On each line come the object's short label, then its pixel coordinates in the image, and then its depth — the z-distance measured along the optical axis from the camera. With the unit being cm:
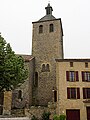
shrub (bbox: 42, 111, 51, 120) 2933
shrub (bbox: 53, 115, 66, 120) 2561
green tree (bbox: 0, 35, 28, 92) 2220
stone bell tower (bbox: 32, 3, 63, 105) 3738
